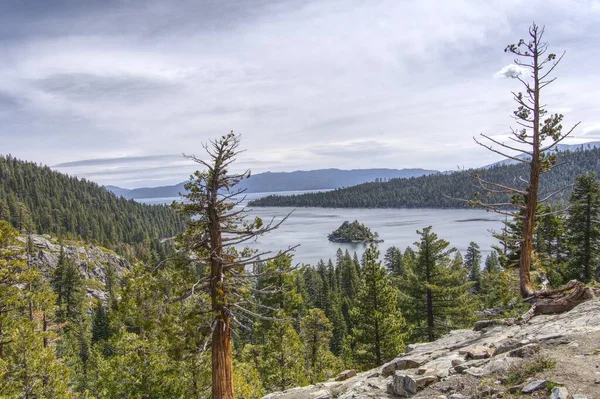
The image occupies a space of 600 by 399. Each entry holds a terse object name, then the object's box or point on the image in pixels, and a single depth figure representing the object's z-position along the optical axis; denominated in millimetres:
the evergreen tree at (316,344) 25688
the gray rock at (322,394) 9328
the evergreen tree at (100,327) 49531
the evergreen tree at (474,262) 62506
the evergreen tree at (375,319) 19328
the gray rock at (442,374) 7453
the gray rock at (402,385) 7484
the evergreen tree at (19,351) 13039
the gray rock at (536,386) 5641
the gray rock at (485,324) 10961
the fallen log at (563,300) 9961
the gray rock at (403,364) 9248
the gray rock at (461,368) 7383
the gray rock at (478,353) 7930
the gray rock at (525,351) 6987
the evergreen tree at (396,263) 60188
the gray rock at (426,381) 7430
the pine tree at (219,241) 9906
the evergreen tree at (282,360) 20531
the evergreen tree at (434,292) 21156
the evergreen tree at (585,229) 23359
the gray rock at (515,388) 5805
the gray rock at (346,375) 11281
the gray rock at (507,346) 7707
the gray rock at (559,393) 5121
